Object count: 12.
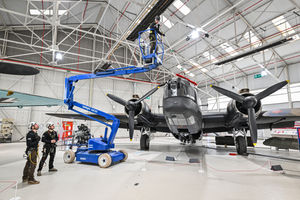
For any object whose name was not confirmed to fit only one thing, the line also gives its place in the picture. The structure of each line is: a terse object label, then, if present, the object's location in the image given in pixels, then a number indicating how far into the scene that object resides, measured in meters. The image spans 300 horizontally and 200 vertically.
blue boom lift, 4.62
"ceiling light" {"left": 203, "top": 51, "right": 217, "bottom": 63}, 16.91
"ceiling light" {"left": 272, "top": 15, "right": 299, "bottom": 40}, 11.46
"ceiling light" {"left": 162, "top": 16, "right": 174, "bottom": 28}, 14.67
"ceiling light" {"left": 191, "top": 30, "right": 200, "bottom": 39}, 10.32
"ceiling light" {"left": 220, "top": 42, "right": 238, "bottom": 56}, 14.78
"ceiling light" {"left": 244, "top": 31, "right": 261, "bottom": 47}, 13.25
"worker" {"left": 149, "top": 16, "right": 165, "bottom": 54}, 4.75
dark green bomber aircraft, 5.22
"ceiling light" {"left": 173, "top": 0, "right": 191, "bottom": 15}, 12.33
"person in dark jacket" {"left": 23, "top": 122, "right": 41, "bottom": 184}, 3.27
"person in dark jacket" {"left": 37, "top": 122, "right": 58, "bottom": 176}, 4.01
